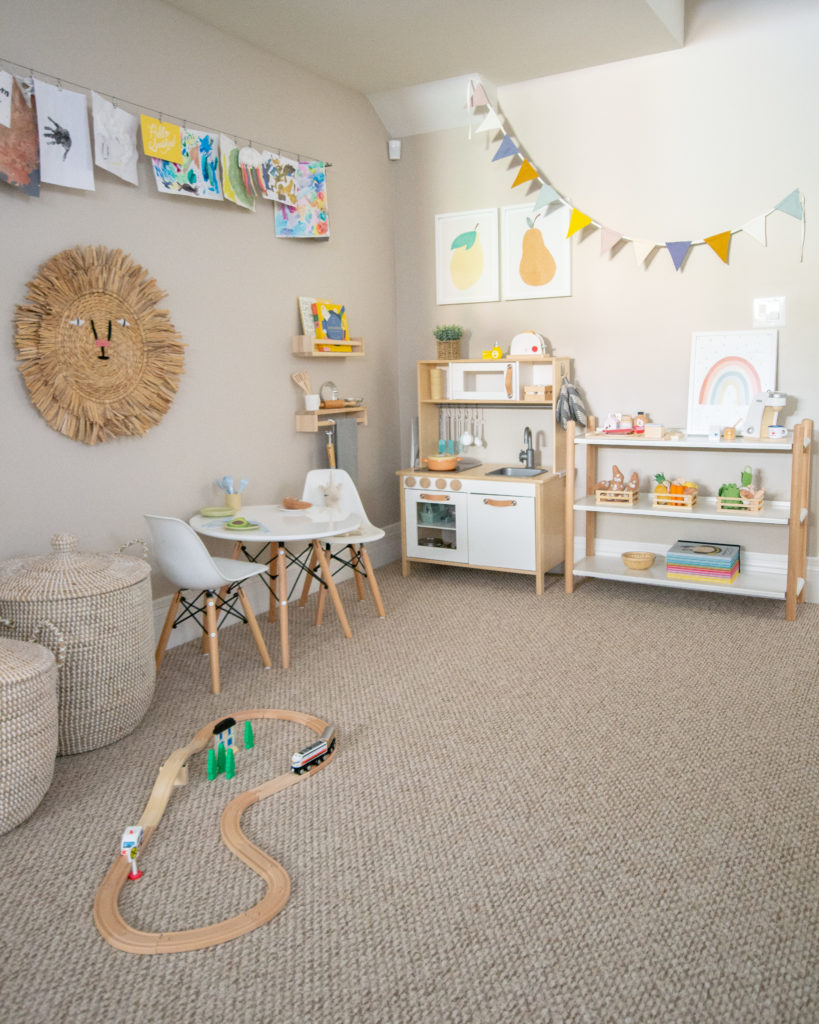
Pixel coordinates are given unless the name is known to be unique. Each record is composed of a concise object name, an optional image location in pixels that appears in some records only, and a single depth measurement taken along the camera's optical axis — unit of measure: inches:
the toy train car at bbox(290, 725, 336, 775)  97.3
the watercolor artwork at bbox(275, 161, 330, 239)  161.5
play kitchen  169.8
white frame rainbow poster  155.6
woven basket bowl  164.9
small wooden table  128.6
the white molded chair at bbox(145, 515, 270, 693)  120.3
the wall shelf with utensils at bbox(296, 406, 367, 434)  167.0
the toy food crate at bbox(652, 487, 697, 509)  156.3
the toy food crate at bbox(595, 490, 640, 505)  163.2
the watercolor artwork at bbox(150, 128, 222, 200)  135.0
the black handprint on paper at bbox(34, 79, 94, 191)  115.6
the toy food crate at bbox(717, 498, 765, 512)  150.2
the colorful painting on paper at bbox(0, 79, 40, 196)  111.6
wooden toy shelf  145.7
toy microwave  178.9
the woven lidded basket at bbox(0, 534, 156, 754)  100.1
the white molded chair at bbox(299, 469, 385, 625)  161.3
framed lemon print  182.5
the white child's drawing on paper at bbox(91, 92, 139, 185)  123.3
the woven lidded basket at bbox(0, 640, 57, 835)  83.7
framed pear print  173.6
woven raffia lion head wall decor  118.9
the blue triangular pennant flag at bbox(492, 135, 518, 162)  173.3
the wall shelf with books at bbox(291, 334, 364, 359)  165.5
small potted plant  183.6
